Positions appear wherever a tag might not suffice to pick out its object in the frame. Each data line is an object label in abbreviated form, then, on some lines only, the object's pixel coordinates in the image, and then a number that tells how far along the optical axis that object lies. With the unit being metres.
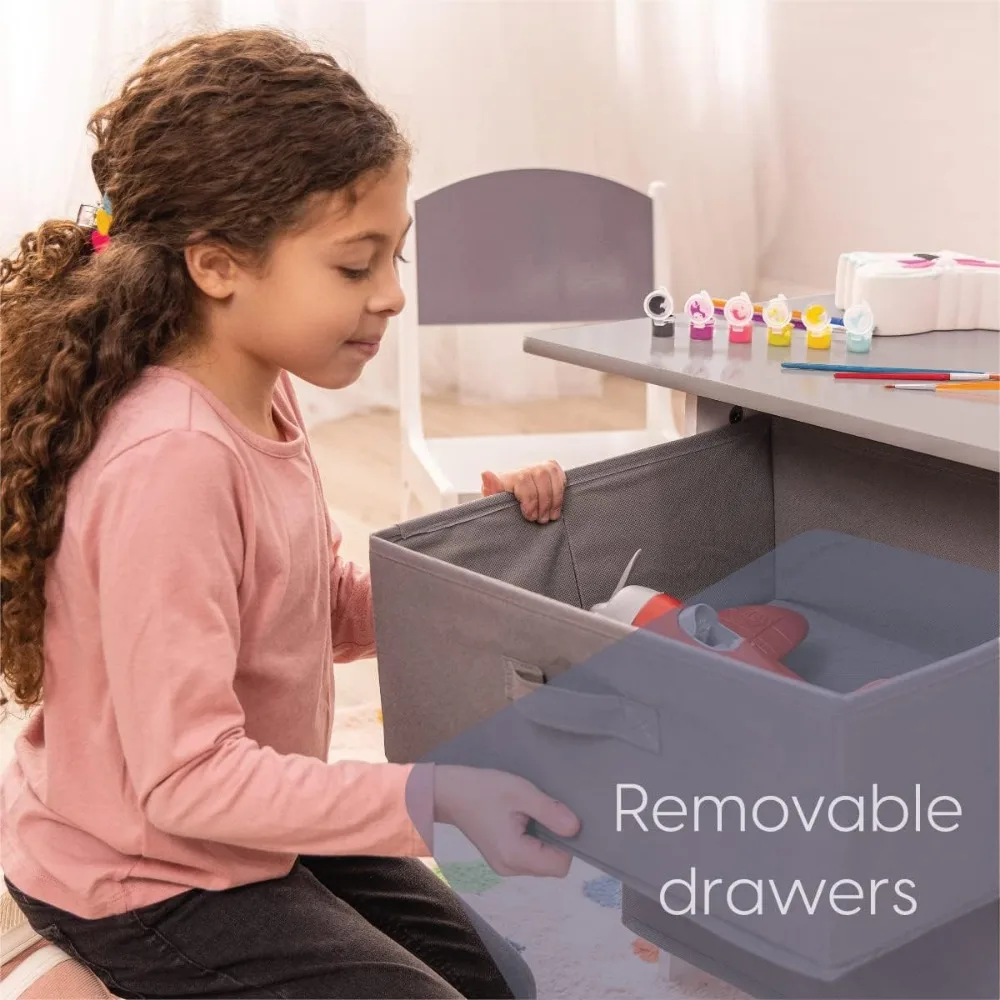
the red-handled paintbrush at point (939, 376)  2.02
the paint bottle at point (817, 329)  2.16
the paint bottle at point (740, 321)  2.21
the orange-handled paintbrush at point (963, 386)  2.00
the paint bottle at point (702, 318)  2.24
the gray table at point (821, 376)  1.89
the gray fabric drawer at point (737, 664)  1.71
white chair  3.36
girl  1.89
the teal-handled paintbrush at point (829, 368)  2.05
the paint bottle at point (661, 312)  2.25
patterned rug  2.48
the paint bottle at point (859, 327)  2.15
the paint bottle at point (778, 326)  2.19
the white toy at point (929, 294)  2.21
